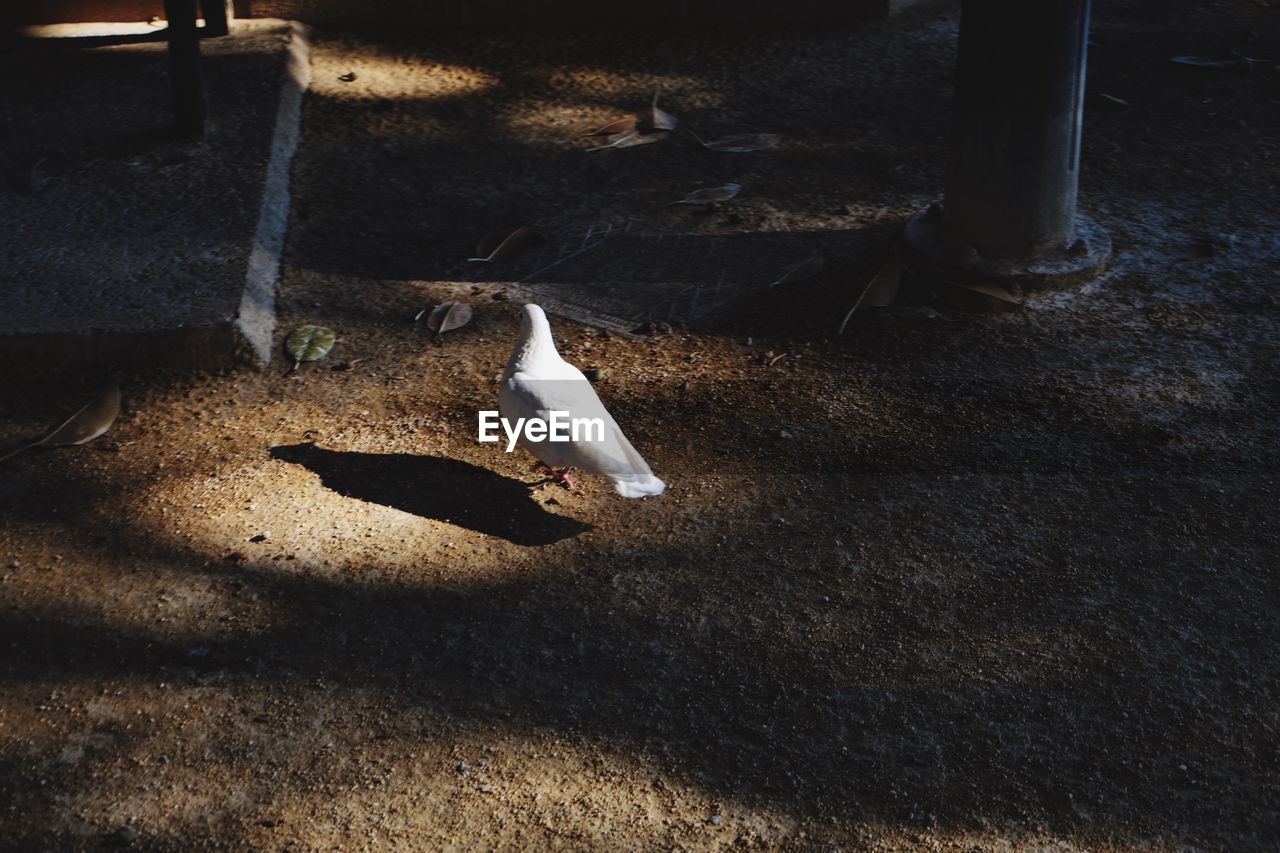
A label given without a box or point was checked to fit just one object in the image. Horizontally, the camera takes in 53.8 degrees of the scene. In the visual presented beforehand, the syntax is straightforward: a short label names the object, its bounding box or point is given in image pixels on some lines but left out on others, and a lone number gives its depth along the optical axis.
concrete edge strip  3.62
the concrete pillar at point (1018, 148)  3.64
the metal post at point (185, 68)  4.27
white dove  2.85
